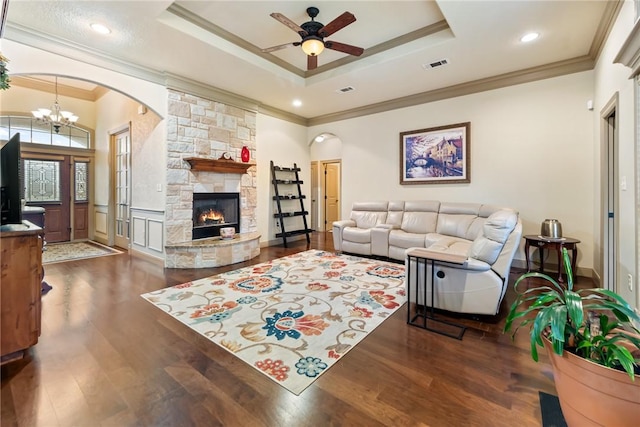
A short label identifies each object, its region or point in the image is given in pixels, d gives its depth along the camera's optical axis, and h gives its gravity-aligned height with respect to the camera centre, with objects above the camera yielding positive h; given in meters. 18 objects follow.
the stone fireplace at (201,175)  4.41 +0.64
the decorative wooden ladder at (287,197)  6.11 +0.34
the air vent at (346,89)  4.90 +2.21
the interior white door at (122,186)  5.55 +0.54
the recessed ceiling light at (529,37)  3.27 +2.10
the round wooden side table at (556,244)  3.53 -0.44
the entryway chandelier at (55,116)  5.44 +1.93
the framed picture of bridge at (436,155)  4.86 +1.05
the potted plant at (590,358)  1.12 -0.65
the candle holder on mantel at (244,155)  5.36 +1.10
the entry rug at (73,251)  4.93 -0.79
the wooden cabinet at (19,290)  1.87 -0.55
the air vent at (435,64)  3.93 +2.14
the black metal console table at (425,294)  2.38 -0.83
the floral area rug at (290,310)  2.01 -0.99
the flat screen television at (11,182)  2.11 +0.23
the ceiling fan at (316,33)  2.76 +1.91
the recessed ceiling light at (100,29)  3.08 +2.08
